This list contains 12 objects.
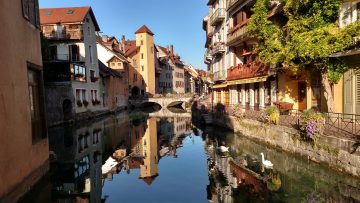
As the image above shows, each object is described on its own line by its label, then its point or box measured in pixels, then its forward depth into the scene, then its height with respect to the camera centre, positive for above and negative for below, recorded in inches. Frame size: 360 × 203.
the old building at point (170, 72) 3882.9 +273.5
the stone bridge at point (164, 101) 2877.0 -68.0
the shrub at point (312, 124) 574.6 -63.7
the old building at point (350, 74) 654.5 +26.6
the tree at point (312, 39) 647.8 +101.6
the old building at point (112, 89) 2143.2 +41.4
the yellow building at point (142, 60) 3181.6 +334.8
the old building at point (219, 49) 1441.9 +198.1
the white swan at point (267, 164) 602.5 -137.8
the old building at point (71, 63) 1510.8 +162.7
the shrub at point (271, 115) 770.8 -63.3
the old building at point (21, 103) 406.0 -7.6
